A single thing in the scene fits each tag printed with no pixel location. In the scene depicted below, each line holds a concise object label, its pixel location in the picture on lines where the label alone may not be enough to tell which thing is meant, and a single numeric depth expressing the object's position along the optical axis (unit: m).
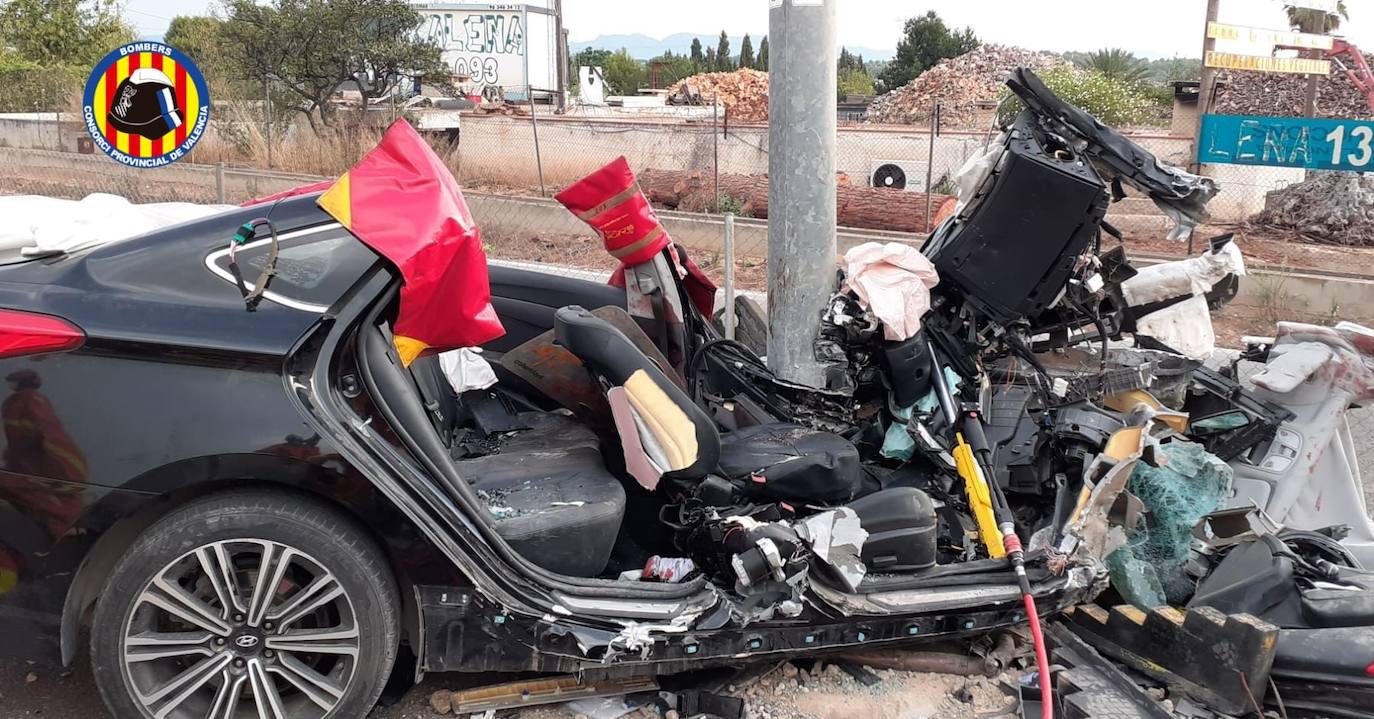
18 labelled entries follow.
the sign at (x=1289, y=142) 8.88
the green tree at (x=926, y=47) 45.12
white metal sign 43.62
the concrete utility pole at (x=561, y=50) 38.09
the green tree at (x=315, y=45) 20.03
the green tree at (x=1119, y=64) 35.66
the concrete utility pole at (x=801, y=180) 4.60
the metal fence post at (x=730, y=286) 5.43
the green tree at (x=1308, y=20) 10.48
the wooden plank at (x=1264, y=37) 9.76
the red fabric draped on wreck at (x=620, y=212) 4.15
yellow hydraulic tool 3.38
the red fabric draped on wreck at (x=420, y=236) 2.83
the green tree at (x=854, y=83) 46.53
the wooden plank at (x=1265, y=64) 9.89
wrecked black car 2.59
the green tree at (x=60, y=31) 28.67
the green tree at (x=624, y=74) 64.44
